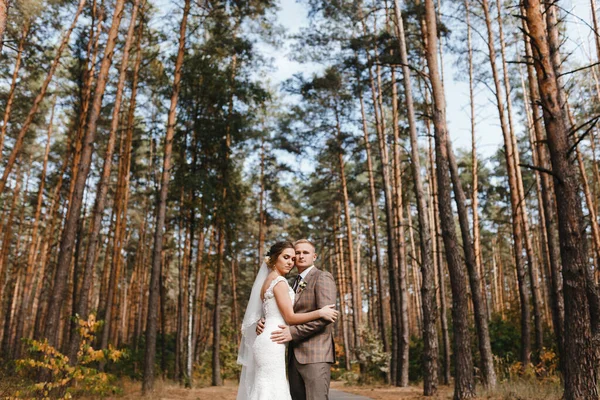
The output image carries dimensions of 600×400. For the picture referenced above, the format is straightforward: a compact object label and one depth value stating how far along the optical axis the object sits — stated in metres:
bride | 3.75
